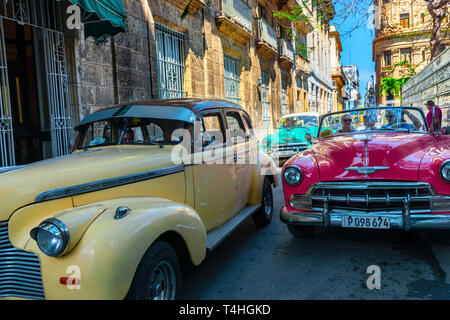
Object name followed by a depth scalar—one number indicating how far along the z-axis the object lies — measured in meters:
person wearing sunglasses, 5.12
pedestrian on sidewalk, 8.21
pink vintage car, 3.36
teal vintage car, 11.07
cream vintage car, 2.05
